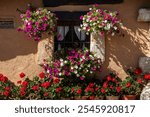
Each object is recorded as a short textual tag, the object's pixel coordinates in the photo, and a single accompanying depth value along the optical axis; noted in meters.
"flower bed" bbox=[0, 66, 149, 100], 7.54
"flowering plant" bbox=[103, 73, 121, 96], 7.63
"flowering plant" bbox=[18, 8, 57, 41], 7.46
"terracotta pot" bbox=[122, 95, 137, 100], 7.62
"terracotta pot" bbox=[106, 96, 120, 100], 7.61
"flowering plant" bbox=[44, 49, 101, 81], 7.47
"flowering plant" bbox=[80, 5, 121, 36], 7.40
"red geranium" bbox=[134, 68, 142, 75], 7.78
